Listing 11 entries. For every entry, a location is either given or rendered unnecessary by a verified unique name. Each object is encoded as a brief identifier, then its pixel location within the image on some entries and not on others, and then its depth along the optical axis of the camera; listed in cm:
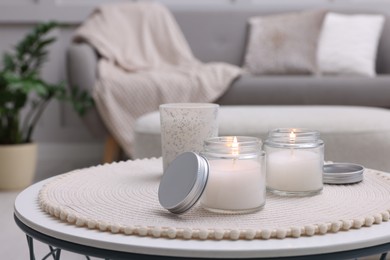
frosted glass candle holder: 128
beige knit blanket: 310
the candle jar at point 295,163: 119
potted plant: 278
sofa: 302
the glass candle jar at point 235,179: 110
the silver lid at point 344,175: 125
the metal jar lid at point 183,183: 108
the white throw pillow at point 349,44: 346
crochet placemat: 102
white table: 98
